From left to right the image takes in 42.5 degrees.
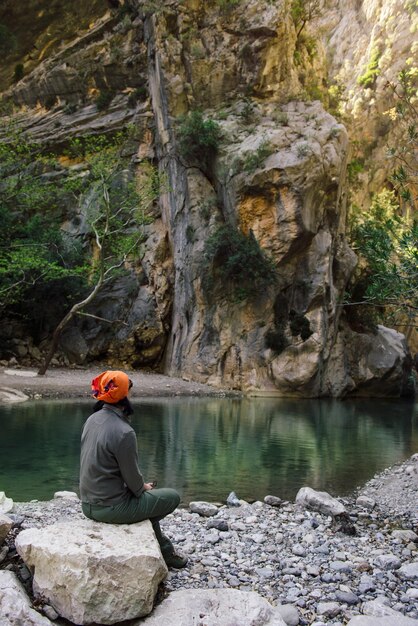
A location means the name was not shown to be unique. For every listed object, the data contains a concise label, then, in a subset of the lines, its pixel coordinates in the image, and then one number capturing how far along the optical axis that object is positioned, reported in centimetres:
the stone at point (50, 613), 409
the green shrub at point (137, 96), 3844
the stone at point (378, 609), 468
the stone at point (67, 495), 847
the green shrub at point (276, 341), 2964
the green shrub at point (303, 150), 2972
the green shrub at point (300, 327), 2977
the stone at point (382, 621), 434
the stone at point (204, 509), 782
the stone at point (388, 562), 585
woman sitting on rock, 472
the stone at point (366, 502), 891
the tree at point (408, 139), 825
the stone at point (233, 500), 864
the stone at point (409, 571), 556
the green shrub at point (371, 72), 5588
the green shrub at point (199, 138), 3162
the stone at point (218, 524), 694
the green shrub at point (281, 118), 3216
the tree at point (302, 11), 3566
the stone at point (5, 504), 673
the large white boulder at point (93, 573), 402
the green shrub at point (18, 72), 4222
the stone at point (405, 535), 706
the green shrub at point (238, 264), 2967
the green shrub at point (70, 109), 3981
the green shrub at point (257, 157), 2980
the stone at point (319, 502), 795
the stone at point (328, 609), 473
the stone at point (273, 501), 872
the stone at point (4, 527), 476
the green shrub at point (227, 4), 3381
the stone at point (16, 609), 387
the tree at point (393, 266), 813
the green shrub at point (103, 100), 3916
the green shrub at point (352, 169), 3994
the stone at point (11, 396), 1945
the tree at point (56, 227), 2630
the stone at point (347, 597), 495
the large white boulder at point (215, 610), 415
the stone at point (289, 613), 452
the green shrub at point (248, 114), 3300
